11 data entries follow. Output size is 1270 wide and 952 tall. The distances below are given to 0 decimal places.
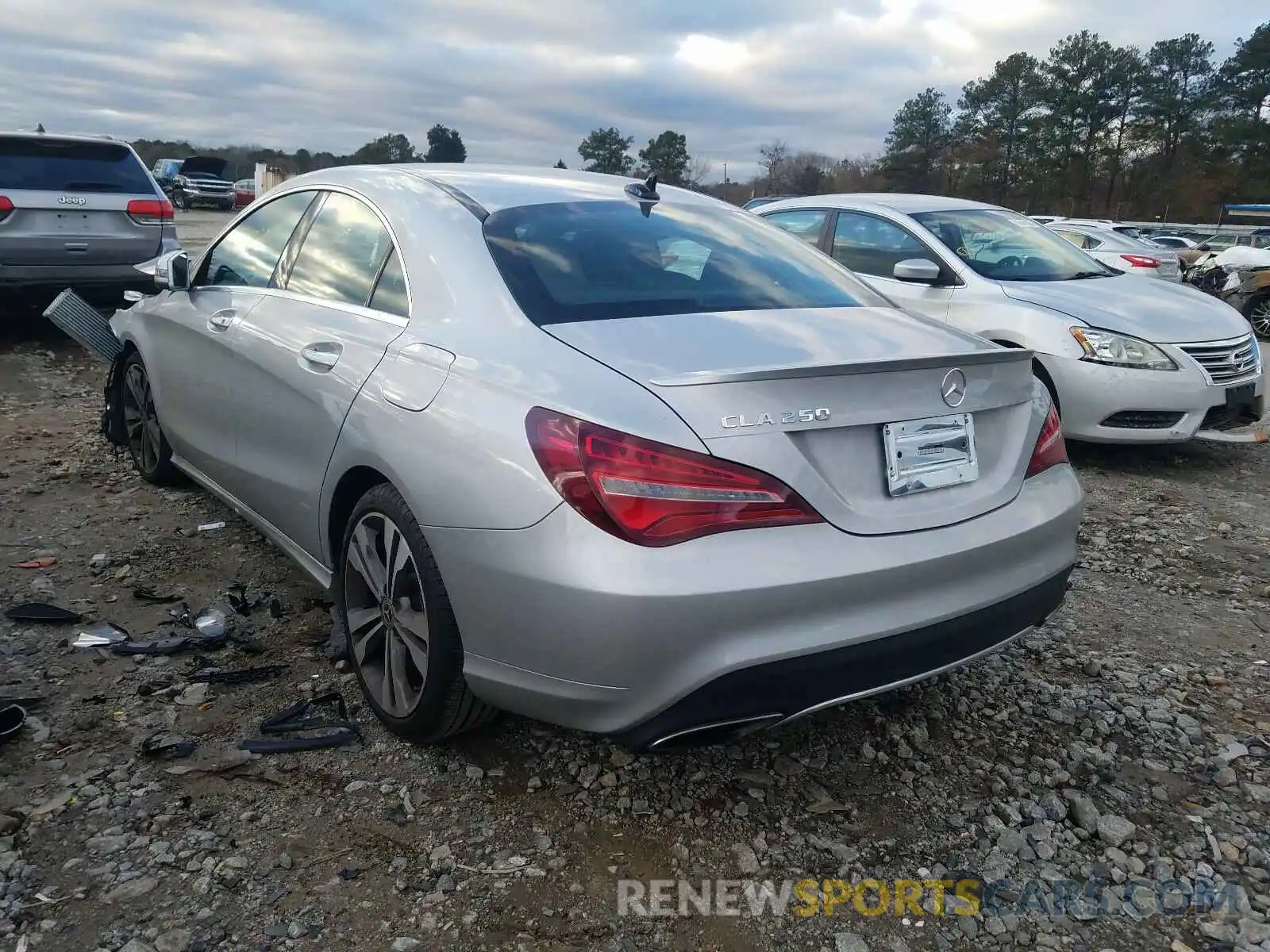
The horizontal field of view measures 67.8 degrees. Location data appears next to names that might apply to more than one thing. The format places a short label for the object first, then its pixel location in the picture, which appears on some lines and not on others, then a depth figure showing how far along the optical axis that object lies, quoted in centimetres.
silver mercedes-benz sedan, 195
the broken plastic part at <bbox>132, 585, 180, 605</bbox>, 356
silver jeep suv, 749
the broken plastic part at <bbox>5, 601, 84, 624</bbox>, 335
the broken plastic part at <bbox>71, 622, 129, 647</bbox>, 321
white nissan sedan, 543
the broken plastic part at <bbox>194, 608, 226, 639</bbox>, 328
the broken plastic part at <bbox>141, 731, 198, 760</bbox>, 259
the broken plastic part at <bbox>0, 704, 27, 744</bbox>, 262
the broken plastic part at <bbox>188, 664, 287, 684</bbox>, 299
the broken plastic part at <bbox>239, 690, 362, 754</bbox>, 264
